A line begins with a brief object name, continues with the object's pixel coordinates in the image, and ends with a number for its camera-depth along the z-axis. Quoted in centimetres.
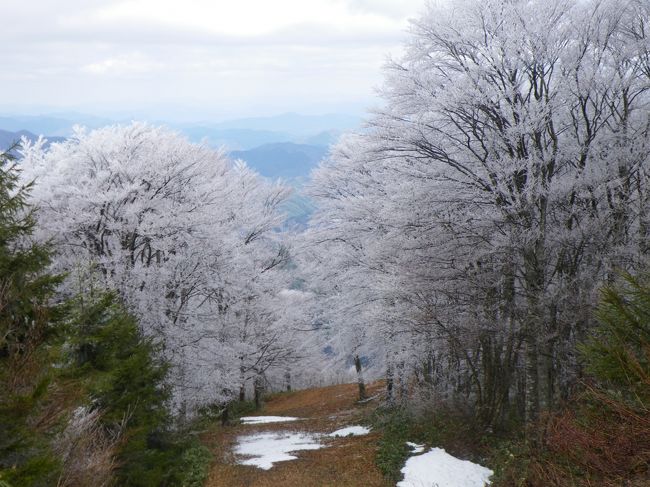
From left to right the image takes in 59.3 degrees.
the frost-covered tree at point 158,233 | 1533
